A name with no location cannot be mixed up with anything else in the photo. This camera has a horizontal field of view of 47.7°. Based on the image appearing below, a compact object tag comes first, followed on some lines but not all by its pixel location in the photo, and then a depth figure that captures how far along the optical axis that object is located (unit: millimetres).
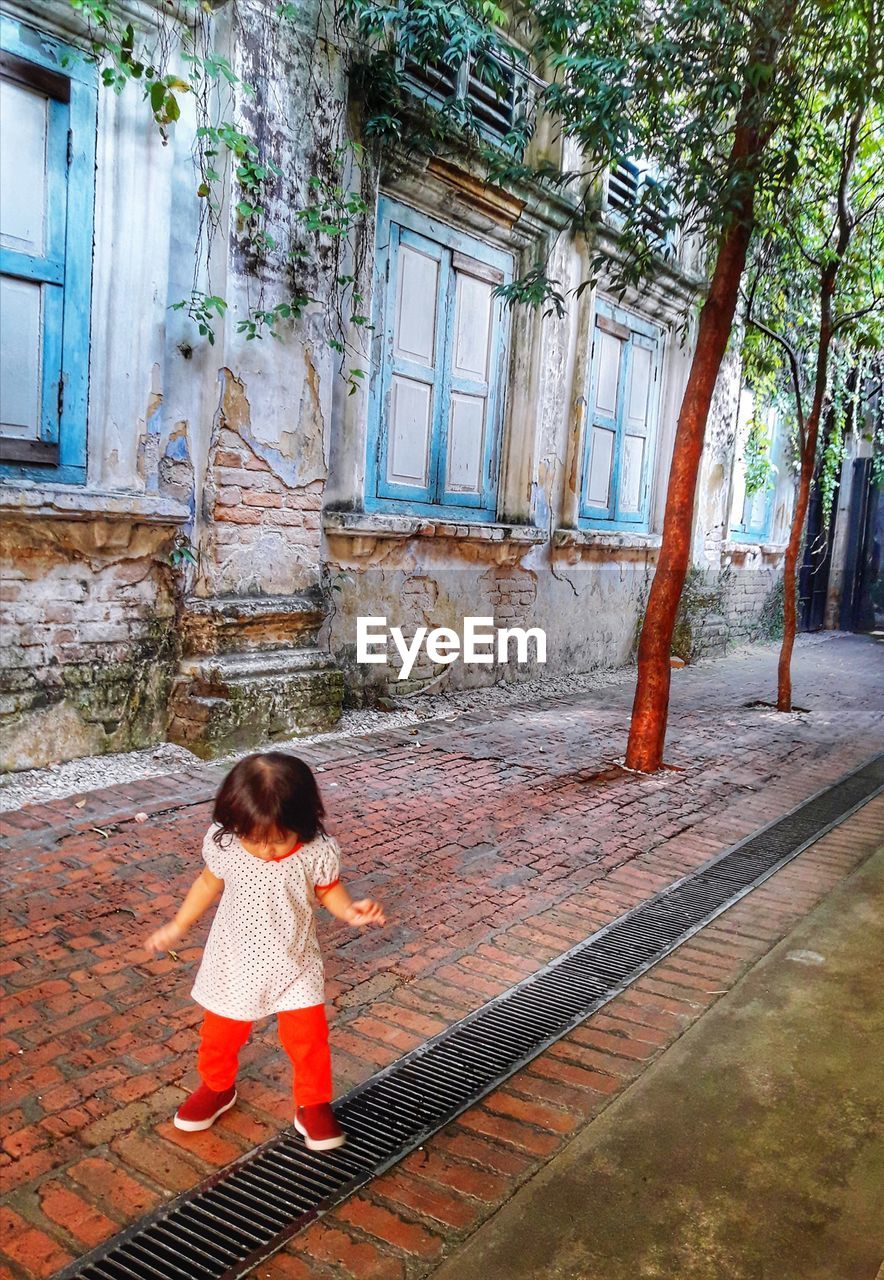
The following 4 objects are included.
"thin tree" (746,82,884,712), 7246
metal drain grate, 2121
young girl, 2326
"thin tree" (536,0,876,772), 5820
